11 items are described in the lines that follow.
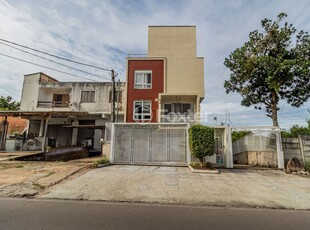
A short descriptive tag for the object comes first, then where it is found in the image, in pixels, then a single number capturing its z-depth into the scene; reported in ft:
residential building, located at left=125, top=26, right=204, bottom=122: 54.75
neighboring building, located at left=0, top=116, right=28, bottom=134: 90.43
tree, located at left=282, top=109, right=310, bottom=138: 58.00
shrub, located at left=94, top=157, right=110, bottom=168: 35.70
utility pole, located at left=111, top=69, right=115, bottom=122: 49.96
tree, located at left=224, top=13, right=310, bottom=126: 40.16
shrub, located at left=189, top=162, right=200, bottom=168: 34.79
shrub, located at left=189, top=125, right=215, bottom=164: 33.65
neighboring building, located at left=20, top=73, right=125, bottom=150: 71.20
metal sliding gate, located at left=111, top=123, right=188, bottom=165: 39.37
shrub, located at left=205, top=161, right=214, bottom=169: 35.07
